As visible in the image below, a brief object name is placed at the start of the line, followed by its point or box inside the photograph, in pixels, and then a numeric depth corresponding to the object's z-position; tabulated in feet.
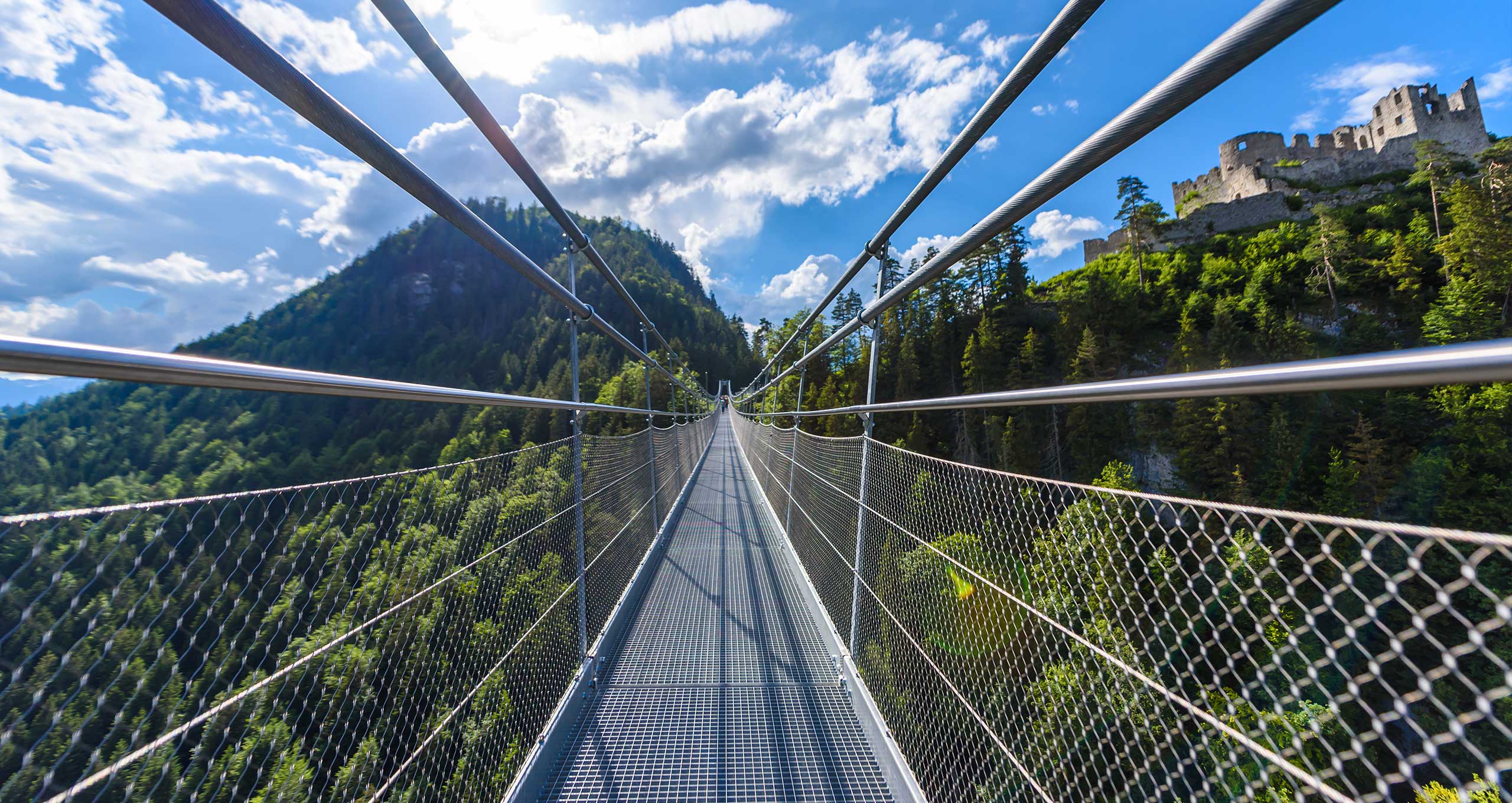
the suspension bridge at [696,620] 2.14
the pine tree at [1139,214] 122.52
